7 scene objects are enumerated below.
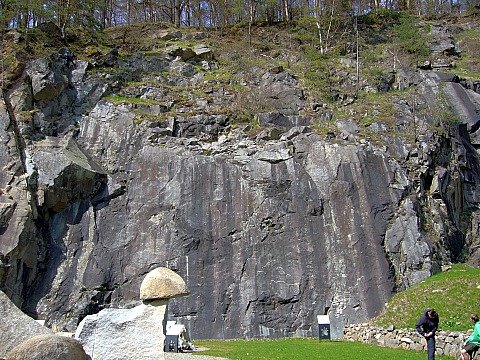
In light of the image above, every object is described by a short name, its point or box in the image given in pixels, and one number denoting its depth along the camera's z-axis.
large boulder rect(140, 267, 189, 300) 10.27
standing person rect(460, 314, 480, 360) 11.02
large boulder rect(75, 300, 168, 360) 9.96
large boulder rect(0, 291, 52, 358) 10.20
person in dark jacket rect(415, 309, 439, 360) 13.00
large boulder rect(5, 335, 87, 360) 8.13
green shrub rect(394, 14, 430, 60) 42.22
